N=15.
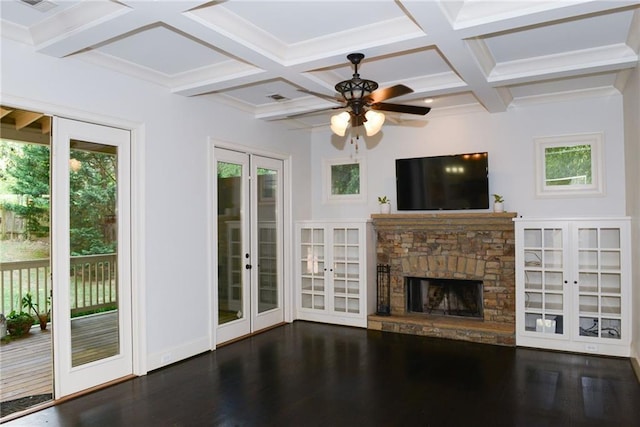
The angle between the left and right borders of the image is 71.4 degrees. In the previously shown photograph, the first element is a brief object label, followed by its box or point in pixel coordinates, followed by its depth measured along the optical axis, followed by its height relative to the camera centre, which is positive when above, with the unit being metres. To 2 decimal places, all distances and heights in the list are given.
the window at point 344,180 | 6.78 +0.52
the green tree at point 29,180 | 6.09 +0.51
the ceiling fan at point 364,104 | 3.40 +0.87
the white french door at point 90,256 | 3.80 -0.36
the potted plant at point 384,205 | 6.36 +0.11
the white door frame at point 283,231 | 5.23 -0.24
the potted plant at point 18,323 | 5.80 -1.39
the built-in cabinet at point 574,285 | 4.81 -0.84
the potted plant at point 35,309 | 6.17 -1.29
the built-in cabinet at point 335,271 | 6.27 -0.85
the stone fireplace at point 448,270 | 5.56 -0.77
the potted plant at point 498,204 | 5.57 +0.09
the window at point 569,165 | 5.26 +0.55
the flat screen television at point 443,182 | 5.69 +0.40
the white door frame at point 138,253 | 4.36 -0.37
